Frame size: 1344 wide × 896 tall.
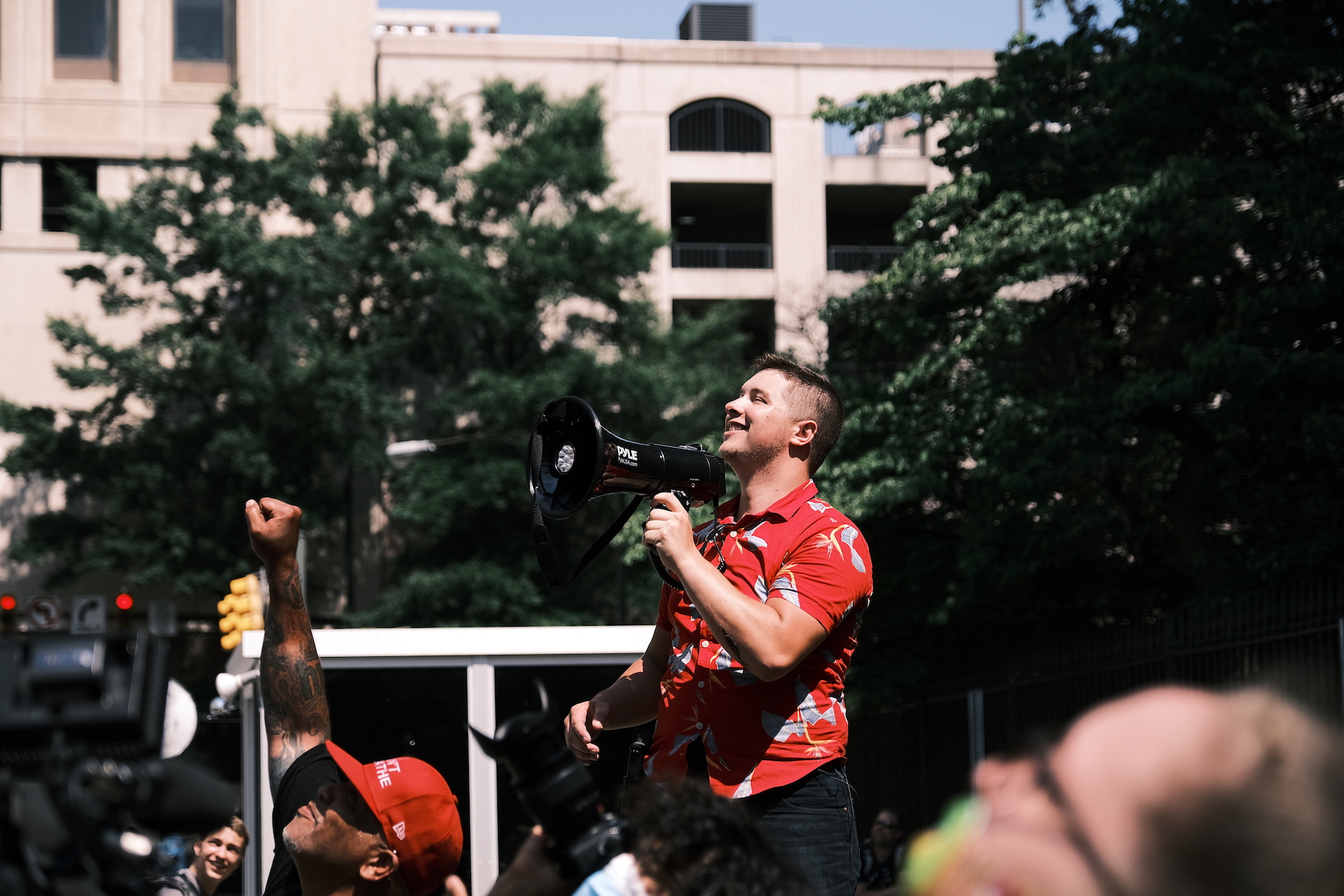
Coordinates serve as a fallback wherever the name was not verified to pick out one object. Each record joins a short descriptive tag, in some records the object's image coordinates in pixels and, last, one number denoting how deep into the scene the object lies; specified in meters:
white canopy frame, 6.64
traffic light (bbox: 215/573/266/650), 15.09
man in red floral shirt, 3.21
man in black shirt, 2.93
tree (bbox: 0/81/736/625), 26.88
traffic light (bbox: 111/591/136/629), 18.85
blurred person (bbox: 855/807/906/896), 11.81
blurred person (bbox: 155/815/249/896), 6.63
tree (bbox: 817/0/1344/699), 14.89
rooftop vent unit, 41.38
